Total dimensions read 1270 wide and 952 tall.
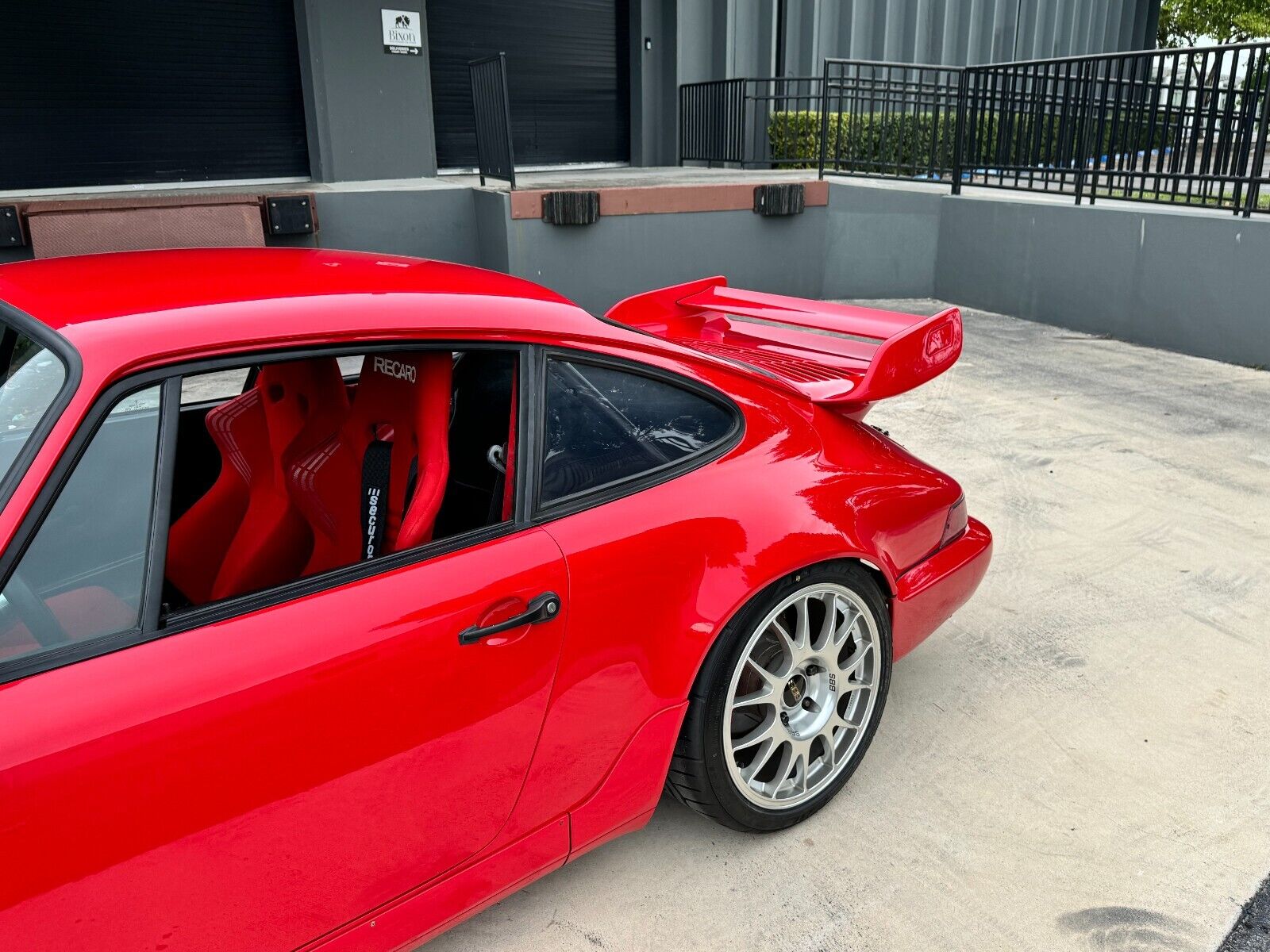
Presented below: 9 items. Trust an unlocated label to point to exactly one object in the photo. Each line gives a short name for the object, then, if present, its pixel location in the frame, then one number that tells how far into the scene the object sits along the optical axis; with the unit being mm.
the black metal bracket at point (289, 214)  8789
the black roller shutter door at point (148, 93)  10445
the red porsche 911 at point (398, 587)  1585
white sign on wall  11406
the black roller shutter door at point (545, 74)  12820
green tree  20406
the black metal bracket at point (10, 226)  7840
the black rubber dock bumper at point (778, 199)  9812
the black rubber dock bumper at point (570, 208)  8875
